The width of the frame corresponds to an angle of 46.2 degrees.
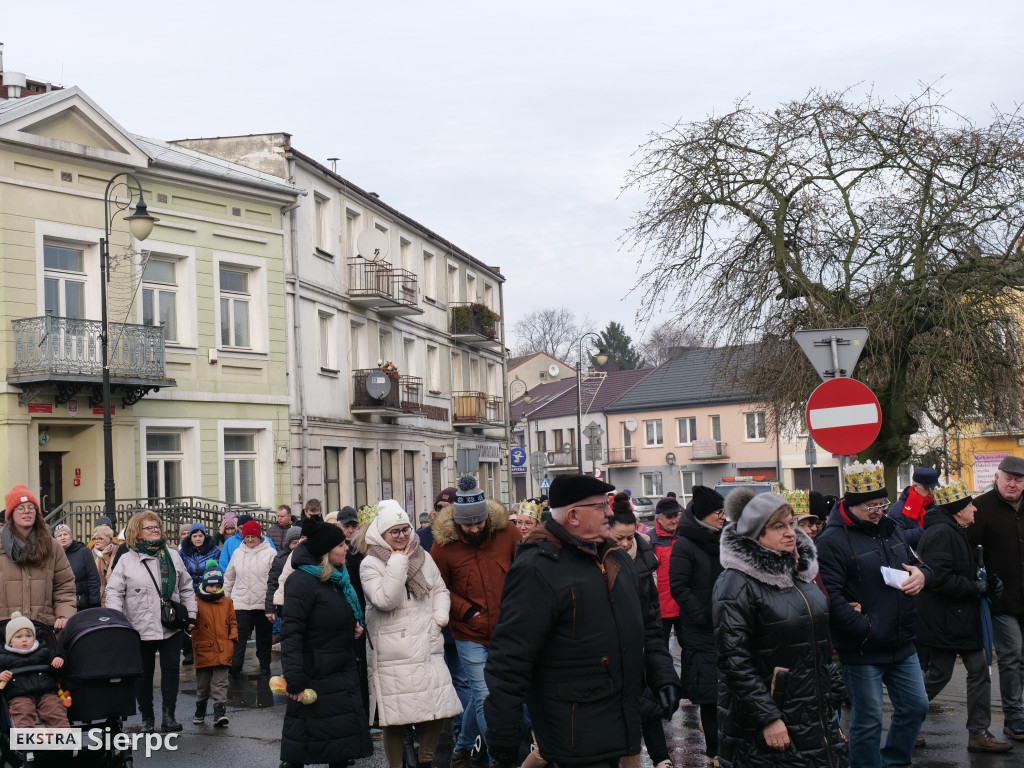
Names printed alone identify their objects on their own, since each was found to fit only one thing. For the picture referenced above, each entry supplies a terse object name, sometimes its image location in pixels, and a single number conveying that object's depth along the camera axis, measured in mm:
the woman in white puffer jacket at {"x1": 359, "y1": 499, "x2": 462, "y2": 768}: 7781
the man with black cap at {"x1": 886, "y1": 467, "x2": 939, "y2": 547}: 10609
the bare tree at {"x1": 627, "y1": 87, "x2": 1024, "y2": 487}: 16969
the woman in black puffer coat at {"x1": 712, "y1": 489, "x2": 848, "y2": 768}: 5508
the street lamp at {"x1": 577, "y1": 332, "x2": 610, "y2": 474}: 45319
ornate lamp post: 18078
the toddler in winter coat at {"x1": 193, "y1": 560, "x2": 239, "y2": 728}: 11078
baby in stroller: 7867
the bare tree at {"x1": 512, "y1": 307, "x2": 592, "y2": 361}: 99750
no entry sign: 9641
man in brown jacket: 8641
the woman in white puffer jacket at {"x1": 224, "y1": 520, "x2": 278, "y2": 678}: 13711
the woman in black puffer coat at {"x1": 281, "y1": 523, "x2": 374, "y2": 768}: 7371
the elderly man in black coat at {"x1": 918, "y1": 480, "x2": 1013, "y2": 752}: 8797
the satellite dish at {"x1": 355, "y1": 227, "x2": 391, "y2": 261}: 33250
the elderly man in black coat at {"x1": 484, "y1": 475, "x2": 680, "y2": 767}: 5156
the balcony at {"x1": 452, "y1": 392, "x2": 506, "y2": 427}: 41906
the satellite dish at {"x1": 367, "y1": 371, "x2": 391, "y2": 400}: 32906
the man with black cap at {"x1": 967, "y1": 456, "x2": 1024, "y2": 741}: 9188
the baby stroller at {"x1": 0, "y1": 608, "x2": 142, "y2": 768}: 8016
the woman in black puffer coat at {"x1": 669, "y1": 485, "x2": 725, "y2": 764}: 8383
